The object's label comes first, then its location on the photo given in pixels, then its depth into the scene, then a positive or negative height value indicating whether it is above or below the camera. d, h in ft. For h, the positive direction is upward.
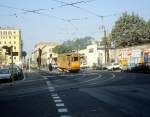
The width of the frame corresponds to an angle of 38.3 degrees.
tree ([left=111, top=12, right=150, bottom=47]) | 160.48 +23.42
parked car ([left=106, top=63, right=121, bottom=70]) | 133.19 -2.46
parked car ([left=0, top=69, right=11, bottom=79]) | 70.93 -3.64
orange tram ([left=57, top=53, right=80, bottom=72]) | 109.56 +0.27
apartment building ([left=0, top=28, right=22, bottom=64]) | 290.57 +35.52
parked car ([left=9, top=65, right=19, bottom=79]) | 79.71 -3.79
